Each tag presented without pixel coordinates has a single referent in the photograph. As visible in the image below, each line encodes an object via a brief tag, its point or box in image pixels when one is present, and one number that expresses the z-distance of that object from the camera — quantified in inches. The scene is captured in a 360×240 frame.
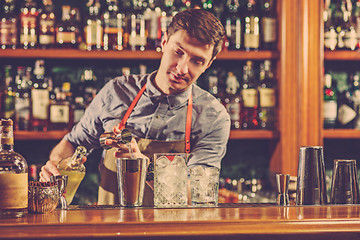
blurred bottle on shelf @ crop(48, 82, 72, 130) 97.4
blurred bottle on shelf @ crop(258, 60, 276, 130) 101.4
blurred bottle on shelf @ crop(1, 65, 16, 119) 98.0
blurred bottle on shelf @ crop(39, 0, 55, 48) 97.4
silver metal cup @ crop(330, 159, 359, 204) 55.6
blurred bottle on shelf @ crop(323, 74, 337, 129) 103.0
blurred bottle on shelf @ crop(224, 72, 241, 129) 99.7
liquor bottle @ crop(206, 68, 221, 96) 103.8
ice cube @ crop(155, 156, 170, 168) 52.2
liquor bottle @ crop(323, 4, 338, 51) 104.0
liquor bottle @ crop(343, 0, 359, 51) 105.0
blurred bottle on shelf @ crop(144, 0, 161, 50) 98.8
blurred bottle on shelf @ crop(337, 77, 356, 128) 105.3
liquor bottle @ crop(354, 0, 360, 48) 106.6
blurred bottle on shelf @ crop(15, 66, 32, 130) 97.3
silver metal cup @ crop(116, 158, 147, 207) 51.1
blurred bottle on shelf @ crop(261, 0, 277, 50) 101.4
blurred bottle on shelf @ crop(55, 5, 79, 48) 98.0
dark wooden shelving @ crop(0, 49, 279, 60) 96.1
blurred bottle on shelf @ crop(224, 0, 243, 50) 101.5
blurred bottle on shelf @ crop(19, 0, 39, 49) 97.2
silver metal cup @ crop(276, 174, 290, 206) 55.5
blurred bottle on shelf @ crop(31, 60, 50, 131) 97.4
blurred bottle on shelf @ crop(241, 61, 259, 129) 101.0
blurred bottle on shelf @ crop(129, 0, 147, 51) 98.0
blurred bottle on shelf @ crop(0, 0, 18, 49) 97.4
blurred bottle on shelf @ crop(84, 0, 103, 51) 98.0
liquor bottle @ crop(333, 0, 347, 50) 108.9
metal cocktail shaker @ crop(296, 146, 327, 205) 55.0
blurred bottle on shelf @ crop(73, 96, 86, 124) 98.1
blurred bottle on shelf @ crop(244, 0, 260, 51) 100.7
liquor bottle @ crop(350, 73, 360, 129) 105.5
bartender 80.7
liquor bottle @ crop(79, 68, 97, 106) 102.6
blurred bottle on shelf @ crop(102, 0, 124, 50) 98.8
